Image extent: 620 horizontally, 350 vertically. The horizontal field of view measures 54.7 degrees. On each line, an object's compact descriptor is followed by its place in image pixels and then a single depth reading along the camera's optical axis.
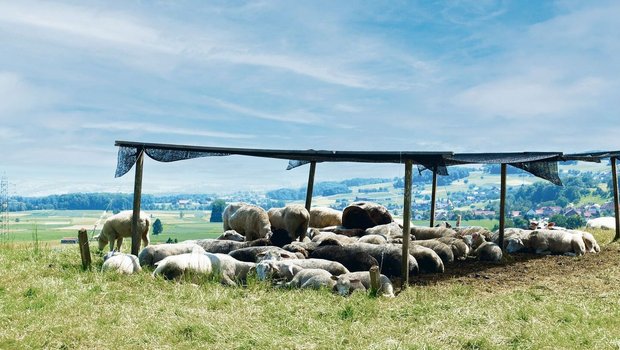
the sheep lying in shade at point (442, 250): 14.52
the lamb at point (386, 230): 17.53
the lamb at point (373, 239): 15.23
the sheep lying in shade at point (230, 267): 11.45
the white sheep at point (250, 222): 17.66
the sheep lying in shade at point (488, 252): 15.41
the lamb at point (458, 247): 15.48
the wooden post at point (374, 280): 9.84
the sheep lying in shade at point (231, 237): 16.35
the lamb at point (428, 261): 13.26
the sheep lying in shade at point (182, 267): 11.26
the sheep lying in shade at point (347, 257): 12.34
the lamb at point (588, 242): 17.26
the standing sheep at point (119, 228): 16.11
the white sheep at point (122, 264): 11.78
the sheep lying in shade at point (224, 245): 14.66
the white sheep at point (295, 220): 17.66
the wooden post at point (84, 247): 12.68
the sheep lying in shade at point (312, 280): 10.38
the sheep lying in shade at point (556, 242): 16.53
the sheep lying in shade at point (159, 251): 13.03
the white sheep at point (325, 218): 22.02
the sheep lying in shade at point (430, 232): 17.94
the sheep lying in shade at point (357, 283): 10.12
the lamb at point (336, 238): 15.63
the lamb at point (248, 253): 13.20
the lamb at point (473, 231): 18.25
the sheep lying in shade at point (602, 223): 27.66
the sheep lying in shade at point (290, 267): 10.99
